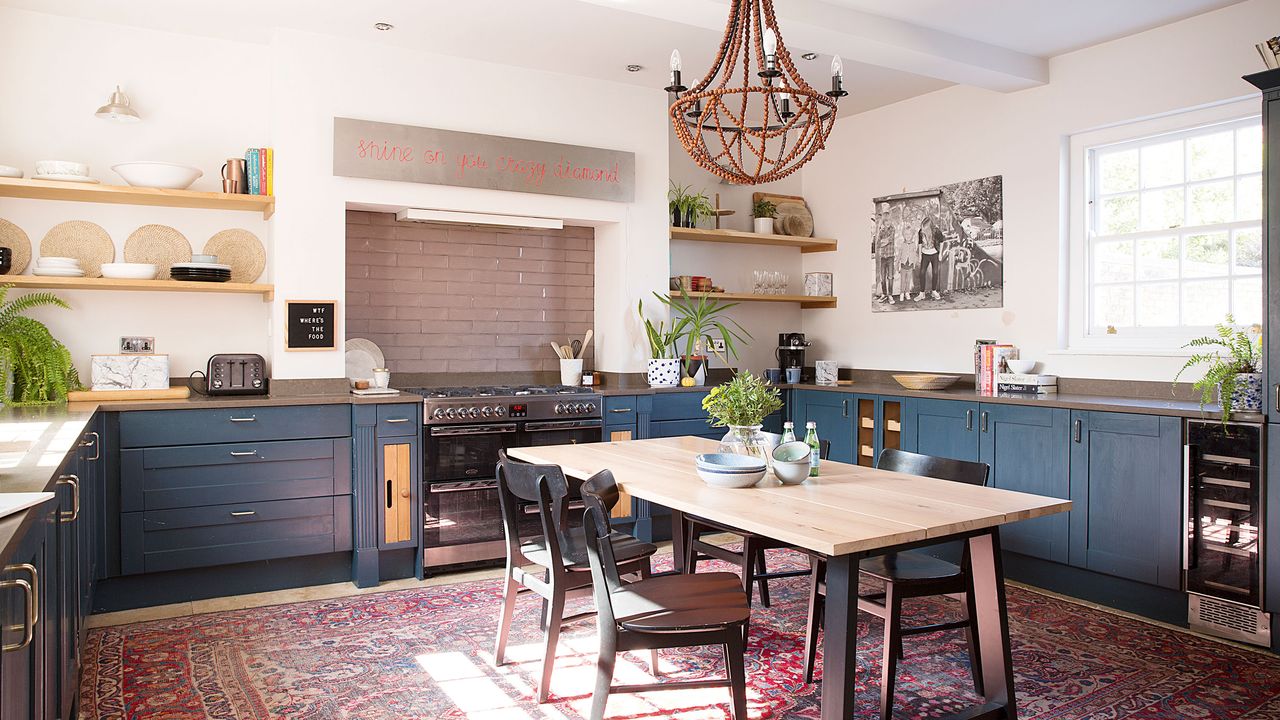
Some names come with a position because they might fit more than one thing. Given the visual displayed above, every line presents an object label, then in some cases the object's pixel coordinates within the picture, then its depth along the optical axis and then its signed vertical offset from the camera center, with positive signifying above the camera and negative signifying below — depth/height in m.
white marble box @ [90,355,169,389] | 4.35 -0.11
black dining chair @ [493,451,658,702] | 2.90 -0.75
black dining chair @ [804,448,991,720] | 2.91 -0.79
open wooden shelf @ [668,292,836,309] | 6.07 +0.35
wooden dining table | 2.32 -0.47
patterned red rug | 3.05 -1.23
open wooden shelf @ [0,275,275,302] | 4.20 +0.31
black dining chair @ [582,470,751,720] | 2.57 -0.79
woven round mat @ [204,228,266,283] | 4.87 +0.53
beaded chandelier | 2.65 +0.77
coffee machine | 6.42 -0.02
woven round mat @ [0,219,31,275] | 4.41 +0.53
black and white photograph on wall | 5.50 +0.65
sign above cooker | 4.80 +1.08
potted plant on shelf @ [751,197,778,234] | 6.41 +0.98
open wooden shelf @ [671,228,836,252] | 5.99 +0.78
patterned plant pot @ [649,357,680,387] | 5.62 -0.15
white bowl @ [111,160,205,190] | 4.36 +0.87
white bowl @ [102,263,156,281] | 4.37 +0.39
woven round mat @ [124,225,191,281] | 4.68 +0.54
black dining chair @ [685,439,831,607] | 3.64 -0.84
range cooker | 4.74 -0.57
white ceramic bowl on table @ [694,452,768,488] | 2.89 -0.41
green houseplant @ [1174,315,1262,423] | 3.81 -0.09
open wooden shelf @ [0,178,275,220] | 4.21 +0.77
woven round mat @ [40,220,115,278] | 4.51 +0.54
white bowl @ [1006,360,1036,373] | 5.17 -0.10
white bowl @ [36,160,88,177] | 4.22 +0.86
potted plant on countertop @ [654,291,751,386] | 5.82 +0.15
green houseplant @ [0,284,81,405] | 4.12 -0.04
